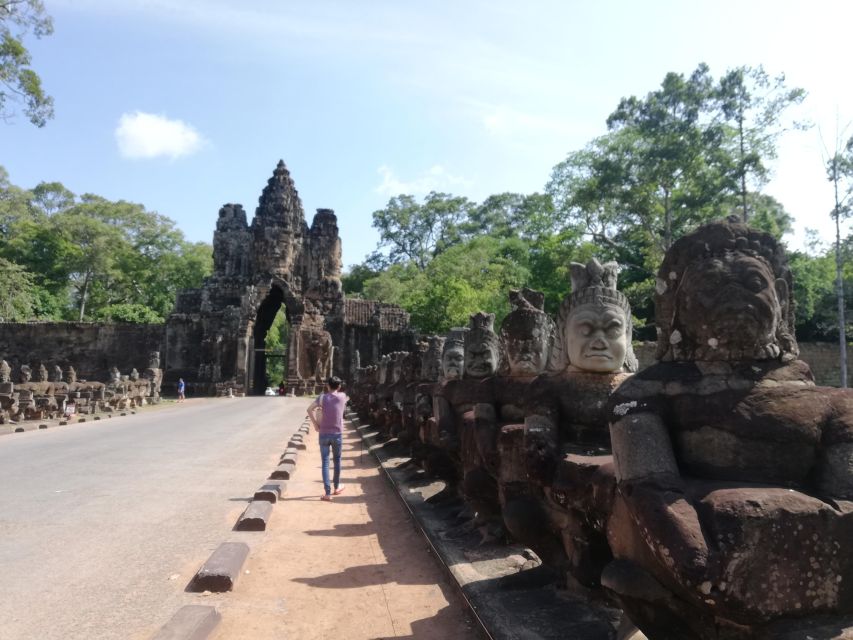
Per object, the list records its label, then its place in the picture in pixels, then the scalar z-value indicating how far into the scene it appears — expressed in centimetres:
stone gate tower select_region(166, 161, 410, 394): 3881
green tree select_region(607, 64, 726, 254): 2794
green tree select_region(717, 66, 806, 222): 2694
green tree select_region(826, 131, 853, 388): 2181
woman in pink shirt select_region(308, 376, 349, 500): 798
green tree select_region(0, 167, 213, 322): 4869
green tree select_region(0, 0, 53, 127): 1712
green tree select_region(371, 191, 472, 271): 6372
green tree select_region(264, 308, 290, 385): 6016
